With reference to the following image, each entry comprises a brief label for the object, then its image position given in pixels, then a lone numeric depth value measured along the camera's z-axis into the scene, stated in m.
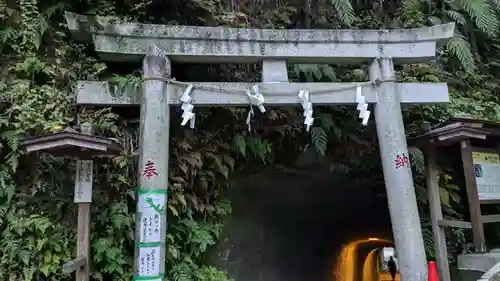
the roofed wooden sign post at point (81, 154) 4.84
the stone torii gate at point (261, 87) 5.72
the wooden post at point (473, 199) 7.01
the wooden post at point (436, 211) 7.06
